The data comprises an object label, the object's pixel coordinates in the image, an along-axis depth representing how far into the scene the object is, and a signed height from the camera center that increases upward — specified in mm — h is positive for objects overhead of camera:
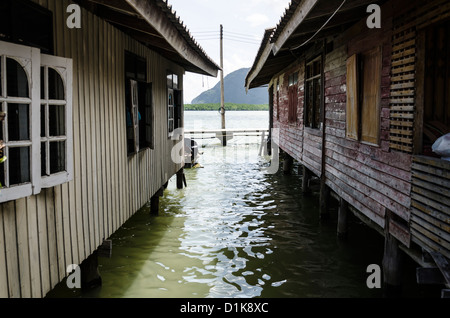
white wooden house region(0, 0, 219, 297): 3295 -26
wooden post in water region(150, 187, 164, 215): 9914 -1894
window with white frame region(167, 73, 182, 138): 10712 +599
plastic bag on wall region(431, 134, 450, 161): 4207 -263
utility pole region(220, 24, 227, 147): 26375 +1072
